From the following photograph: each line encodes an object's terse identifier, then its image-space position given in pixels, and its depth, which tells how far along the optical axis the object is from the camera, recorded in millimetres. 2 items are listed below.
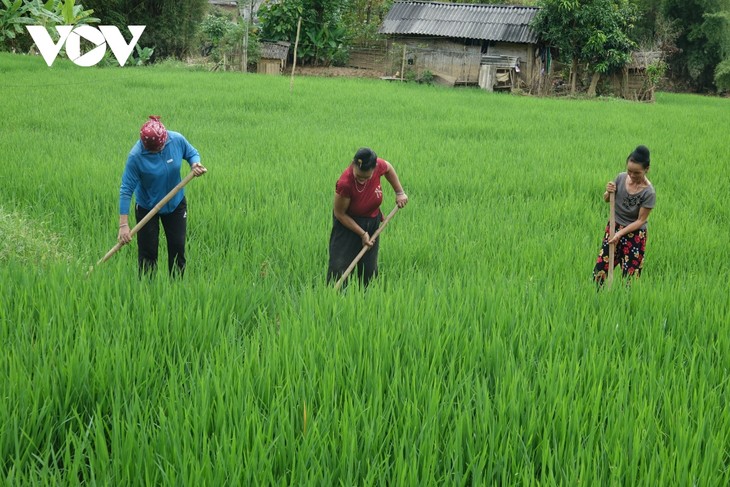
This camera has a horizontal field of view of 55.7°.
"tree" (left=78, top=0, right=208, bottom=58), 27062
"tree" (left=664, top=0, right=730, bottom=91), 27344
